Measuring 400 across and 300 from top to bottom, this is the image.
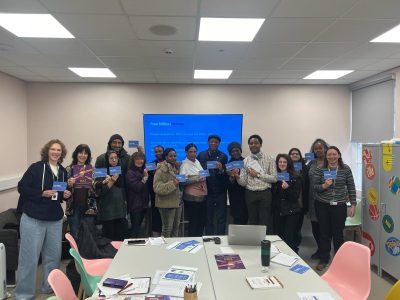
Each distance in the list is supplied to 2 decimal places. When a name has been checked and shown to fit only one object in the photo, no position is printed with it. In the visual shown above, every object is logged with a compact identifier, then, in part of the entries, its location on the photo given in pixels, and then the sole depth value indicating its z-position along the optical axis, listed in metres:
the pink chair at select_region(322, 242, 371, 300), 2.32
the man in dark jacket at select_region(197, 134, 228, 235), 4.52
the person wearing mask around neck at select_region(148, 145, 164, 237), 4.61
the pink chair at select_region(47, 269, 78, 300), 1.84
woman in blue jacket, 3.17
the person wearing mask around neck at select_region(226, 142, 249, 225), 4.50
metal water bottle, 2.23
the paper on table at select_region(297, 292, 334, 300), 1.83
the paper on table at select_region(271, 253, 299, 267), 2.37
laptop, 2.67
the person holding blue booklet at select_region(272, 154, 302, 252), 4.05
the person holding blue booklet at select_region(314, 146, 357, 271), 3.87
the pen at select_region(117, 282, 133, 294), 1.91
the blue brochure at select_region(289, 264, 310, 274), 2.23
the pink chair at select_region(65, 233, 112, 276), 2.89
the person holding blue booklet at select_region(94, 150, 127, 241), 3.80
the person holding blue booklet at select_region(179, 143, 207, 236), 4.35
